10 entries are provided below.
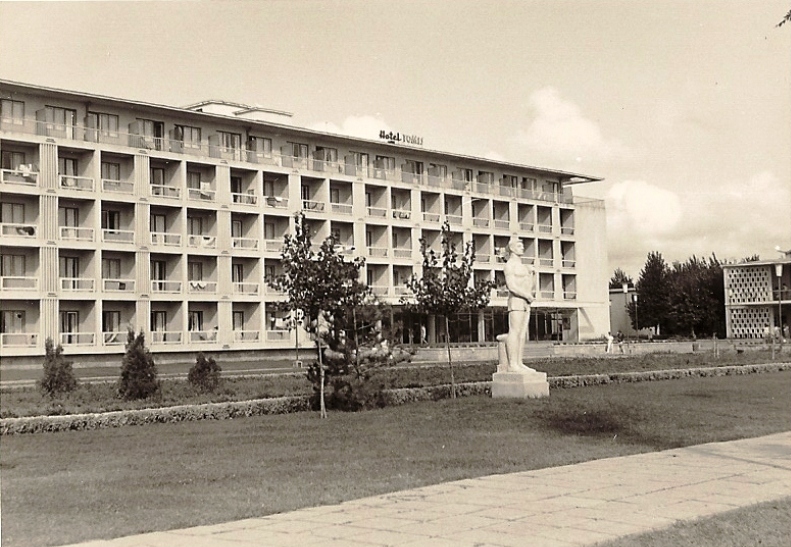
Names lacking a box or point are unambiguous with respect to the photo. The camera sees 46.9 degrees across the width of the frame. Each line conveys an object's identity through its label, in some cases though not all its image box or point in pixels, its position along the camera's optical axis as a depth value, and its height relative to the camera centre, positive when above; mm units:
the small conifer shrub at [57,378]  22969 -891
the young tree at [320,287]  18984 +1065
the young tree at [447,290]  24547 +1214
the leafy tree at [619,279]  130812 +7605
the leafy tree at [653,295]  87125 +3478
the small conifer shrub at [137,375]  21141 -790
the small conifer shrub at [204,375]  23625 -921
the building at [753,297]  79562 +2738
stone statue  20172 +676
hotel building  44969 +7377
